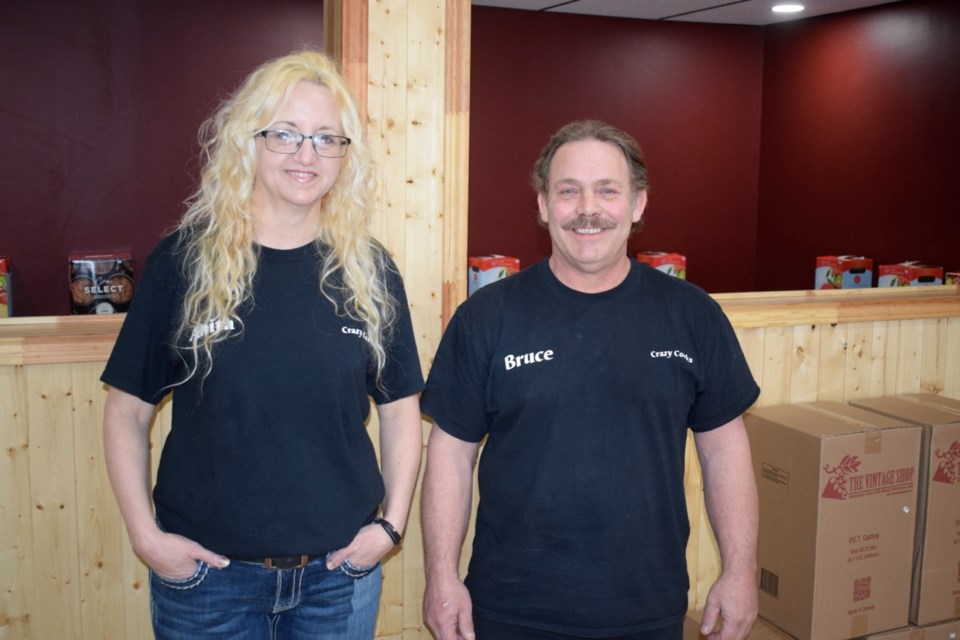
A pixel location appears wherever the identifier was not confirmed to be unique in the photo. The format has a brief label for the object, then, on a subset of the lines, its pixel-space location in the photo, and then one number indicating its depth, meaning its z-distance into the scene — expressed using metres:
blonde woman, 1.38
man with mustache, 1.58
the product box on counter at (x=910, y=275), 3.77
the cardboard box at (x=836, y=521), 2.41
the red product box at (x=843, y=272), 4.26
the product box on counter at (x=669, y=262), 3.98
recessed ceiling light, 4.43
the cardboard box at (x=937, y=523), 2.53
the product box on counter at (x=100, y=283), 3.68
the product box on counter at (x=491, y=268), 3.32
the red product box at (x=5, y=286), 3.04
